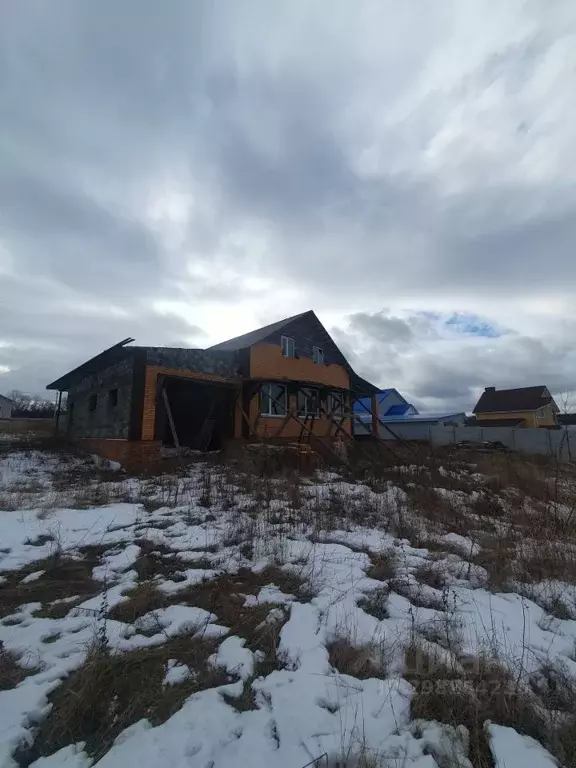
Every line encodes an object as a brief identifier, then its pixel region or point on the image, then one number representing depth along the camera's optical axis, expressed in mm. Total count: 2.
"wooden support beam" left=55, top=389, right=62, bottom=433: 21912
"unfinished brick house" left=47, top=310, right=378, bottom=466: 12258
